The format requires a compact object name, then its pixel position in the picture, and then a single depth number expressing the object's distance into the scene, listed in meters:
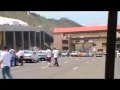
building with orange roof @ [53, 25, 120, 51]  137.69
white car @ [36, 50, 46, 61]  55.41
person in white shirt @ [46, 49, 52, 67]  33.78
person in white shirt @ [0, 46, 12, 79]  15.99
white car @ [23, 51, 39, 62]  47.10
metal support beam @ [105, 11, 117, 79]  7.20
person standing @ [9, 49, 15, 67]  35.65
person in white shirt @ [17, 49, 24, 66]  38.77
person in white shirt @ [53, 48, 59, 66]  33.59
